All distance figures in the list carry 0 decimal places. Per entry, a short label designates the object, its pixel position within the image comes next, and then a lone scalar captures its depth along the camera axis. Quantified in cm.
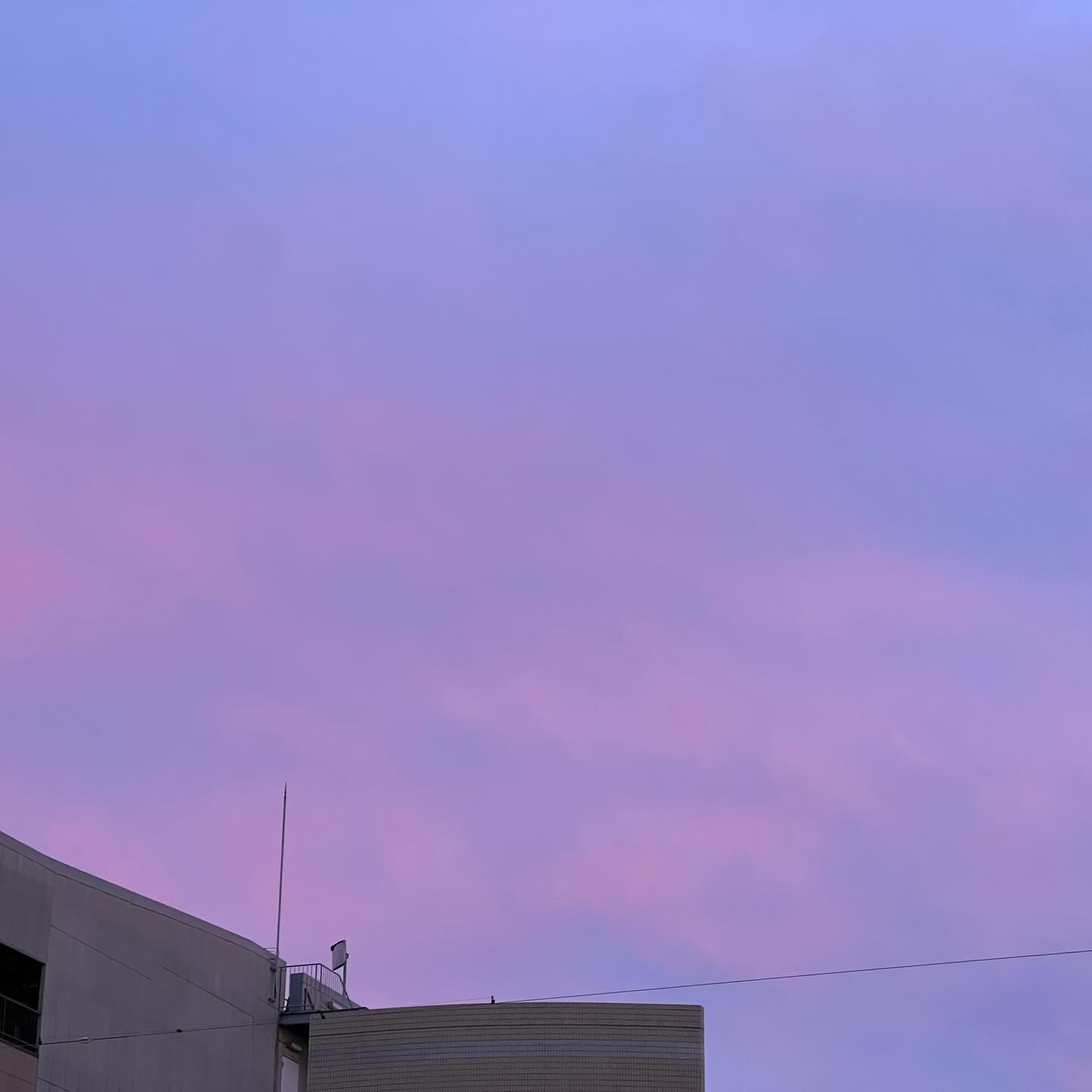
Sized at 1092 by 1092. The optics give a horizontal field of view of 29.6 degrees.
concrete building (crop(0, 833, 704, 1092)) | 5522
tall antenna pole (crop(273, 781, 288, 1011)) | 6644
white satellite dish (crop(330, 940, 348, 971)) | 7056
